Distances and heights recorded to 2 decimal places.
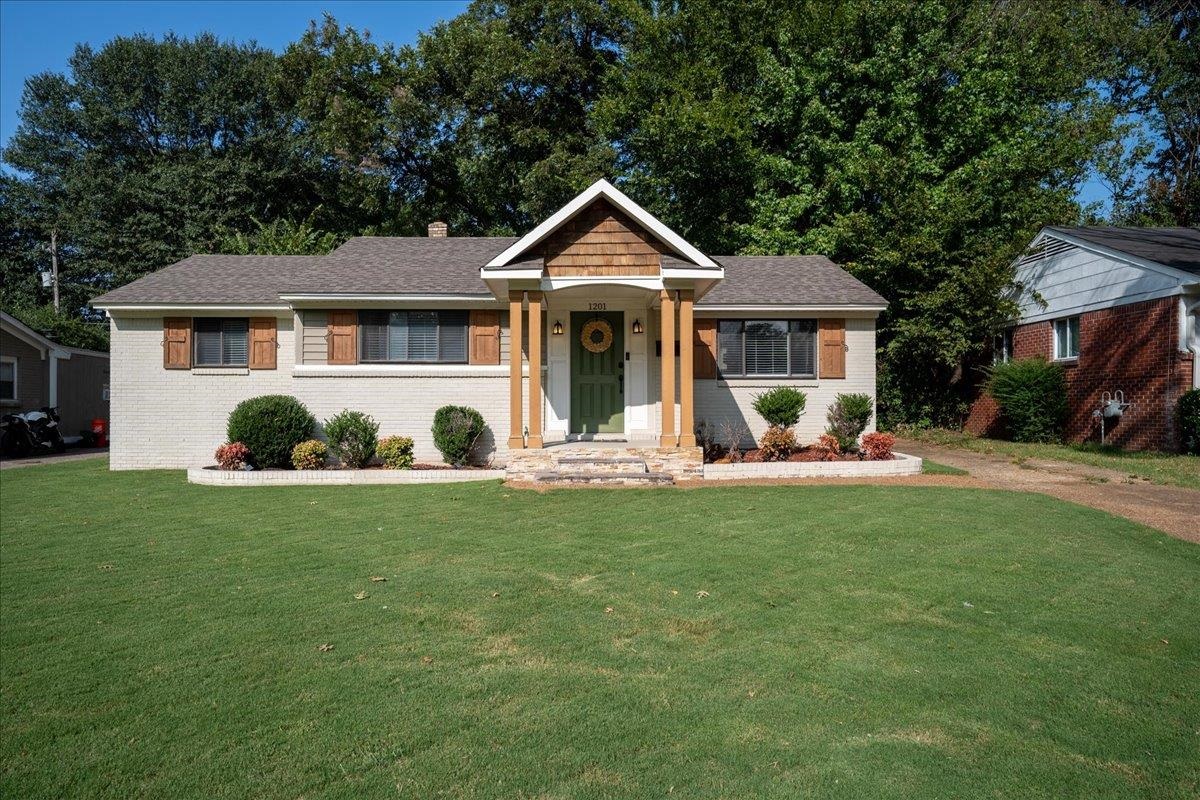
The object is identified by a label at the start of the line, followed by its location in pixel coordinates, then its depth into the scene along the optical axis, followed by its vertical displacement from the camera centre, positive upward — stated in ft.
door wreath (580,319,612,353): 49.01 +4.56
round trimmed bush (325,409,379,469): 45.24 -1.92
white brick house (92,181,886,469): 48.62 +3.63
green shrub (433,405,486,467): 44.57 -1.52
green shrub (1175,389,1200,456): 46.47 -1.04
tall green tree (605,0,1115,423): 67.67 +27.01
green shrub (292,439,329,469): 44.09 -2.79
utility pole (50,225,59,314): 106.22 +21.62
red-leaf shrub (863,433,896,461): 44.45 -2.46
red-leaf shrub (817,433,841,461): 45.02 -2.57
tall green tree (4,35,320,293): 103.04 +37.10
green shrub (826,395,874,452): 48.29 -0.85
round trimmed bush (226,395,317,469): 44.60 -1.27
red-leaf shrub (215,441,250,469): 43.73 -2.78
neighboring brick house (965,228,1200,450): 48.78 +6.08
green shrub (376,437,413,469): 44.47 -2.68
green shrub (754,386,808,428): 47.98 -0.05
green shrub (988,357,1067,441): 59.16 +0.50
